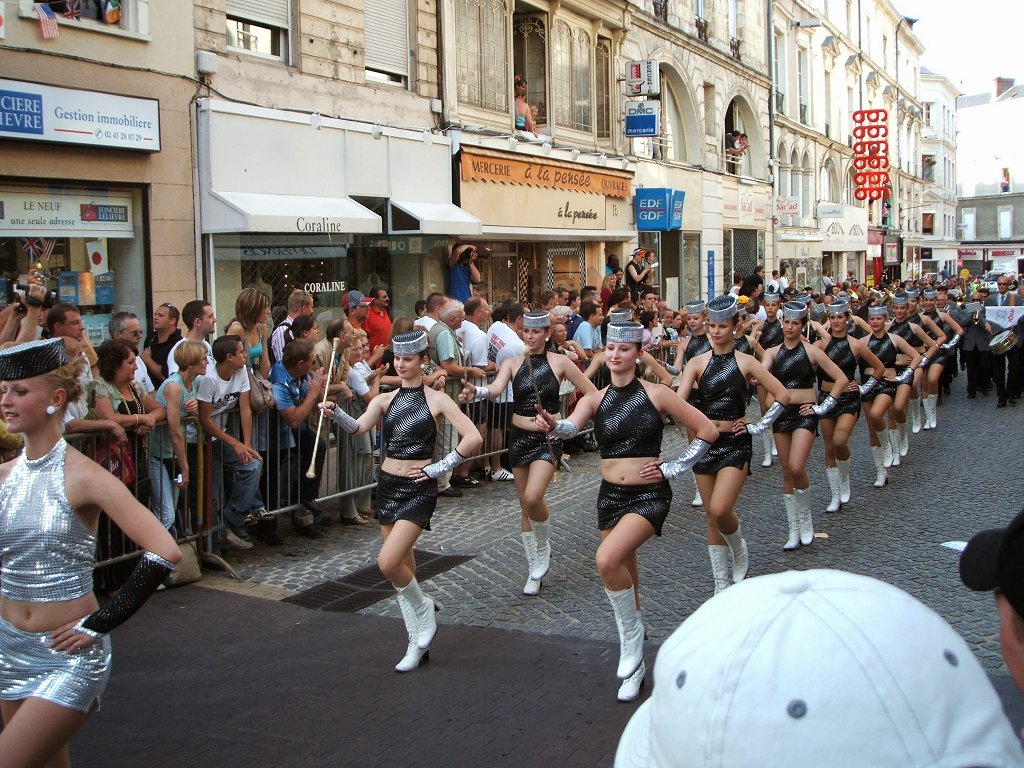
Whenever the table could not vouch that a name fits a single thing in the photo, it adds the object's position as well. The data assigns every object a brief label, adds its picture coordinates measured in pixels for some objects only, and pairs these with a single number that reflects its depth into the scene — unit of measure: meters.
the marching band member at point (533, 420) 7.83
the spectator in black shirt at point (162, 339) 9.70
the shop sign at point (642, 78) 23.78
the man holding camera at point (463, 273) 17.14
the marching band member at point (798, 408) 8.98
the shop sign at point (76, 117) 10.49
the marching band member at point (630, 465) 5.81
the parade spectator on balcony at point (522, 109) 20.16
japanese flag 11.88
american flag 10.75
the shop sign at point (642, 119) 23.89
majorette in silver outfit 3.58
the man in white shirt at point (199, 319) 9.43
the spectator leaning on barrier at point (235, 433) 8.25
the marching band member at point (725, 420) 7.30
